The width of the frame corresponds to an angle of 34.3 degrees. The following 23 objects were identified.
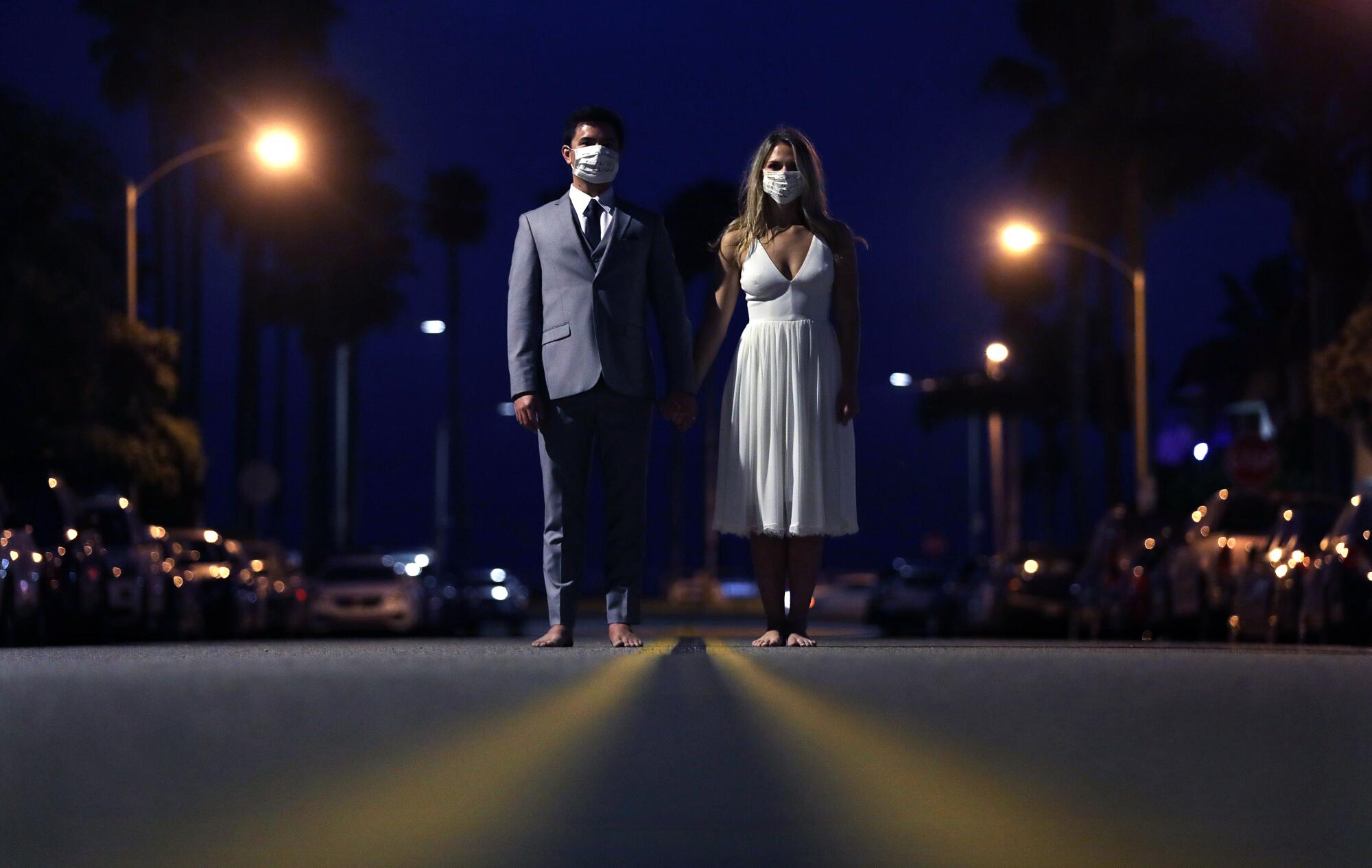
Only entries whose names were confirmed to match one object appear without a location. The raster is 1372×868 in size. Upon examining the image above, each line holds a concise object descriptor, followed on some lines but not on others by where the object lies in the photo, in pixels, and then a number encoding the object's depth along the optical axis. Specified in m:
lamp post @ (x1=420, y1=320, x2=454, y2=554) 71.94
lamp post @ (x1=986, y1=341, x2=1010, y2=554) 69.06
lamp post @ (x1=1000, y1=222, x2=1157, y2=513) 38.62
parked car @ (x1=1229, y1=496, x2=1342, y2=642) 18.91
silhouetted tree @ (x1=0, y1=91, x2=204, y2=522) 30.88
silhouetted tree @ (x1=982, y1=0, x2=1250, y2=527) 40.38
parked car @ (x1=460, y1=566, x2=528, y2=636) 49.76
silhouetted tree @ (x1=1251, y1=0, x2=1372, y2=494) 38.12
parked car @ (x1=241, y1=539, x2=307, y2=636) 33.47
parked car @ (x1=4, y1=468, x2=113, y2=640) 20.69
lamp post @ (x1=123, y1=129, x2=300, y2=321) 31.36
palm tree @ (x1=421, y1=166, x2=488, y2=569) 85.69
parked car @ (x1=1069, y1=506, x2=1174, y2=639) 25.89
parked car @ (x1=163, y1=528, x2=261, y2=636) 29.05
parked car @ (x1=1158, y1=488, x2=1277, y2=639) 22.52
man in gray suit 9.00
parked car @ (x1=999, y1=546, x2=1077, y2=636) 33.56
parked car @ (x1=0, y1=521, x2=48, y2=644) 18.17
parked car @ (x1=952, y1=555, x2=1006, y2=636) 35.34
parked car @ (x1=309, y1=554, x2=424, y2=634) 35.81
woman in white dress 9.22
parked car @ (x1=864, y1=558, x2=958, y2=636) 48.78
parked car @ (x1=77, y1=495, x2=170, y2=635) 23.67
